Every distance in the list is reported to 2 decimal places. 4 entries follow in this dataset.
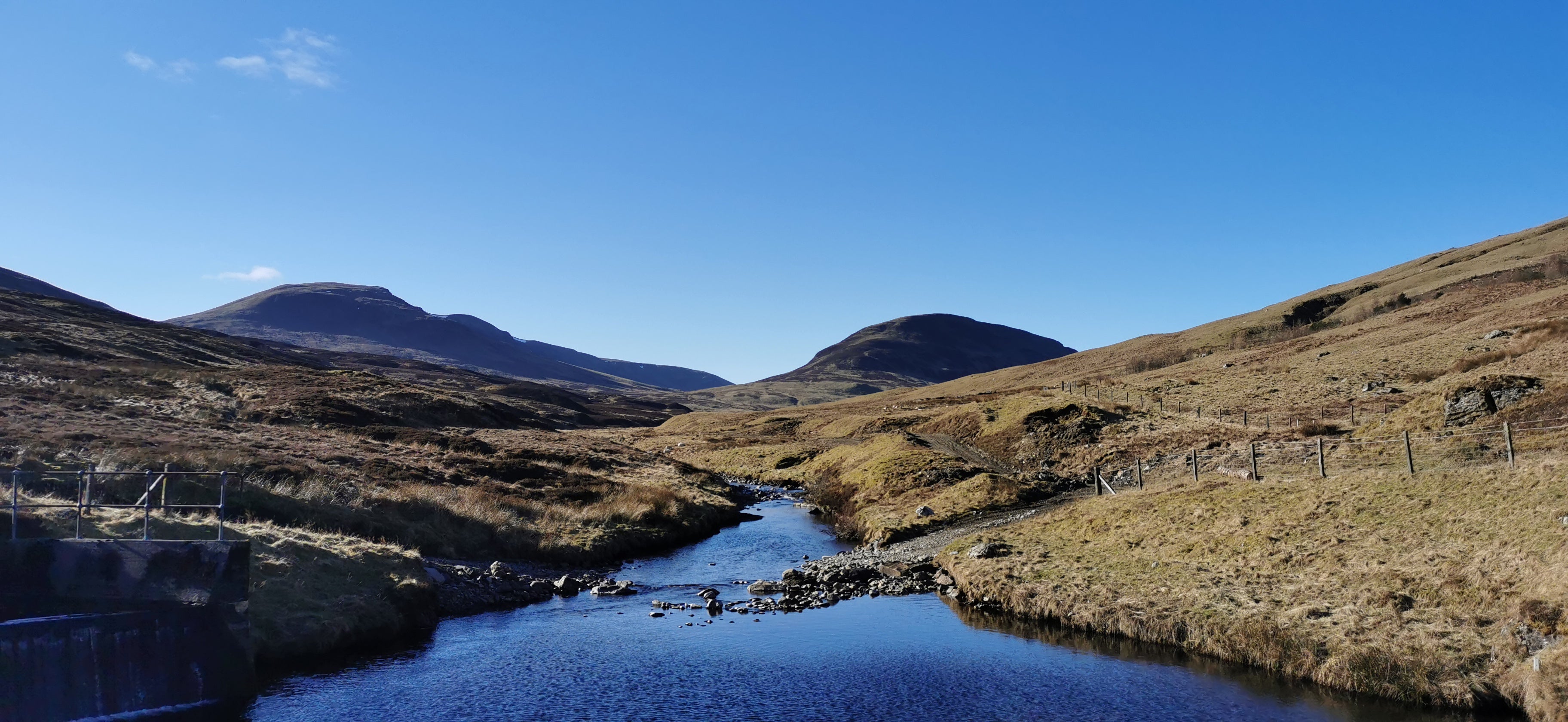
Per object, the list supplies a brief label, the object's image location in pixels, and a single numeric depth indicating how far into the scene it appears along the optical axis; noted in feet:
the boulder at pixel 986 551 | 119.55
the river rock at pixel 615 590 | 116.37
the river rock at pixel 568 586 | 116.98
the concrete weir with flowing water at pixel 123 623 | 65.46
